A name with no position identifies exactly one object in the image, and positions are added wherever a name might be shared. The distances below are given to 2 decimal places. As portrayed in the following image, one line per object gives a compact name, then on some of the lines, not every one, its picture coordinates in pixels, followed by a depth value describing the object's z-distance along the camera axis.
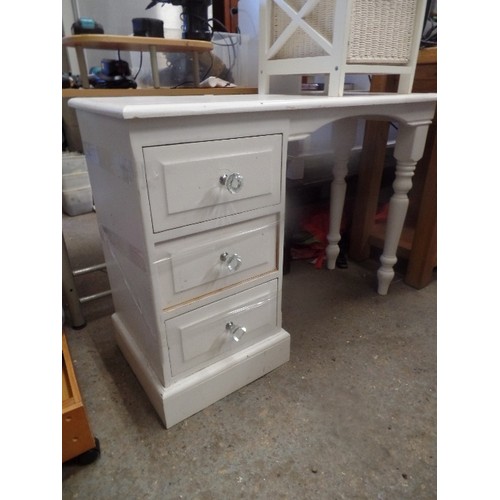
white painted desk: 0.60
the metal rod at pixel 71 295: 1.01
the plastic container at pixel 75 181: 2.02
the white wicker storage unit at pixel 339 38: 0.80
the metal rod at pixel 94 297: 1.09
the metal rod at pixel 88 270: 1.10
